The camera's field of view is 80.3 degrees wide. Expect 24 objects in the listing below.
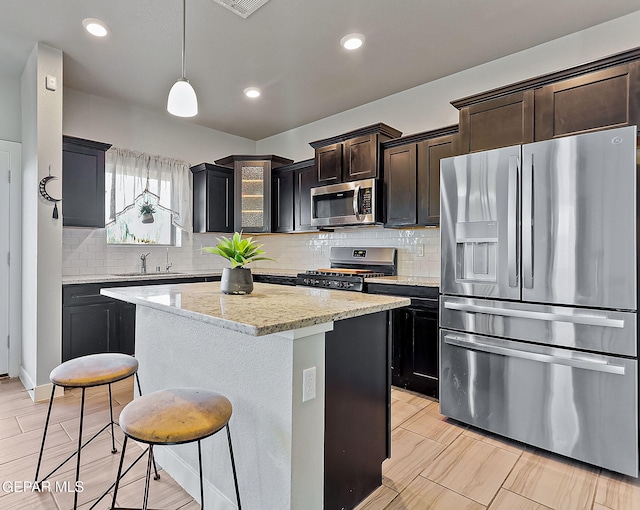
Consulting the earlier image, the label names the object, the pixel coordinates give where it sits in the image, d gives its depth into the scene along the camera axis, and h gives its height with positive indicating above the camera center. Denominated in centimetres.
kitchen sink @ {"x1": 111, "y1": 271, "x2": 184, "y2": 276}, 414 -24
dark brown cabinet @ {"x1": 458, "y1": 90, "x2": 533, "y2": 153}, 248 +89
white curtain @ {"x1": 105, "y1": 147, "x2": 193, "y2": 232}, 416 +83
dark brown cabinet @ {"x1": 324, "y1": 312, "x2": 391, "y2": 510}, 163 -73
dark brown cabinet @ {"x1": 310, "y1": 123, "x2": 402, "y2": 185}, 371 +103
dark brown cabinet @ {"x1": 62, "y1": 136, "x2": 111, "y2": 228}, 356 +68
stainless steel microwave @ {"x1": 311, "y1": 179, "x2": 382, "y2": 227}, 372 +51
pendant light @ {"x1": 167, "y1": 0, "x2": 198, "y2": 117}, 214 +87
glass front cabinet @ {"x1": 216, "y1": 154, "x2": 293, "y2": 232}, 486 +81
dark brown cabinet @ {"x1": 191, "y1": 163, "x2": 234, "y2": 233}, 475 +70
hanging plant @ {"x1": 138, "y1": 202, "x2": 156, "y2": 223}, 454 +48
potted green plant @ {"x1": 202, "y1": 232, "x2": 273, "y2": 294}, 203 -6
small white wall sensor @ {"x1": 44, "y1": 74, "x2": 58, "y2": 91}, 307 +138
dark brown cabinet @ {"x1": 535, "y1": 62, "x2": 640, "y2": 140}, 214 +90
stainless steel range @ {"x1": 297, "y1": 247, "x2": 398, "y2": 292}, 363 -18
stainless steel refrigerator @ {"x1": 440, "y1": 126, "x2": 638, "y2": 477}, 199 -24
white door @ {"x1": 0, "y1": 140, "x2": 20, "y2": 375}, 350 +6
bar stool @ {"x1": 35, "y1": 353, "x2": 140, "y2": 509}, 172 -57
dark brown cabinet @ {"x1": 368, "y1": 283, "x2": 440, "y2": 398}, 303 -73
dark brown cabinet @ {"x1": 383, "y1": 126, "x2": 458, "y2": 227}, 331 +71
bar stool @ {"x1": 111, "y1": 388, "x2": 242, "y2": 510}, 123 -57
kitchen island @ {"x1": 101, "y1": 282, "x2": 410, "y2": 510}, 140 -58
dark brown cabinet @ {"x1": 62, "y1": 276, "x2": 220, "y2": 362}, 337 -65
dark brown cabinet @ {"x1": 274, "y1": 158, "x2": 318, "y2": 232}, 448 +73
